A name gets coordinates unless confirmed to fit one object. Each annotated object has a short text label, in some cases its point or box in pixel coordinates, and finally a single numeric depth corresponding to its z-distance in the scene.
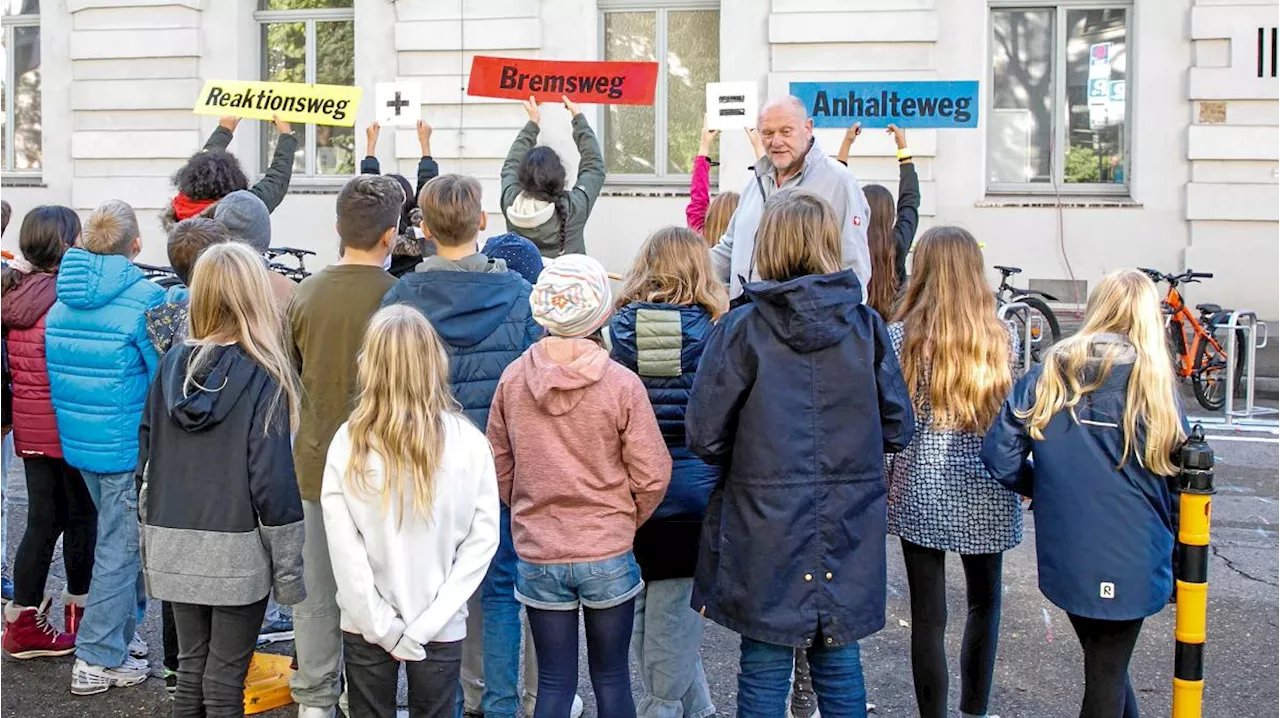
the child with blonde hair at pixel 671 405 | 4.44
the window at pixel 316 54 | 15.65
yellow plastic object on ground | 5.20
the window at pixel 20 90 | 16.73
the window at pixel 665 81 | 14.79
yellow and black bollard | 3.97
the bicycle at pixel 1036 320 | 12.21
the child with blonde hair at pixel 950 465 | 4.54
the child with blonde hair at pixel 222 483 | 4.18
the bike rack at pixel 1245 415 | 10.46
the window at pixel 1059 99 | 14.00
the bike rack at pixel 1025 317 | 11.70
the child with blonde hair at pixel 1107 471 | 4.04
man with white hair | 5.56
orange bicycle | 11.60
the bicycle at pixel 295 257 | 11.26
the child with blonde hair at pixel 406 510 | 3.85
